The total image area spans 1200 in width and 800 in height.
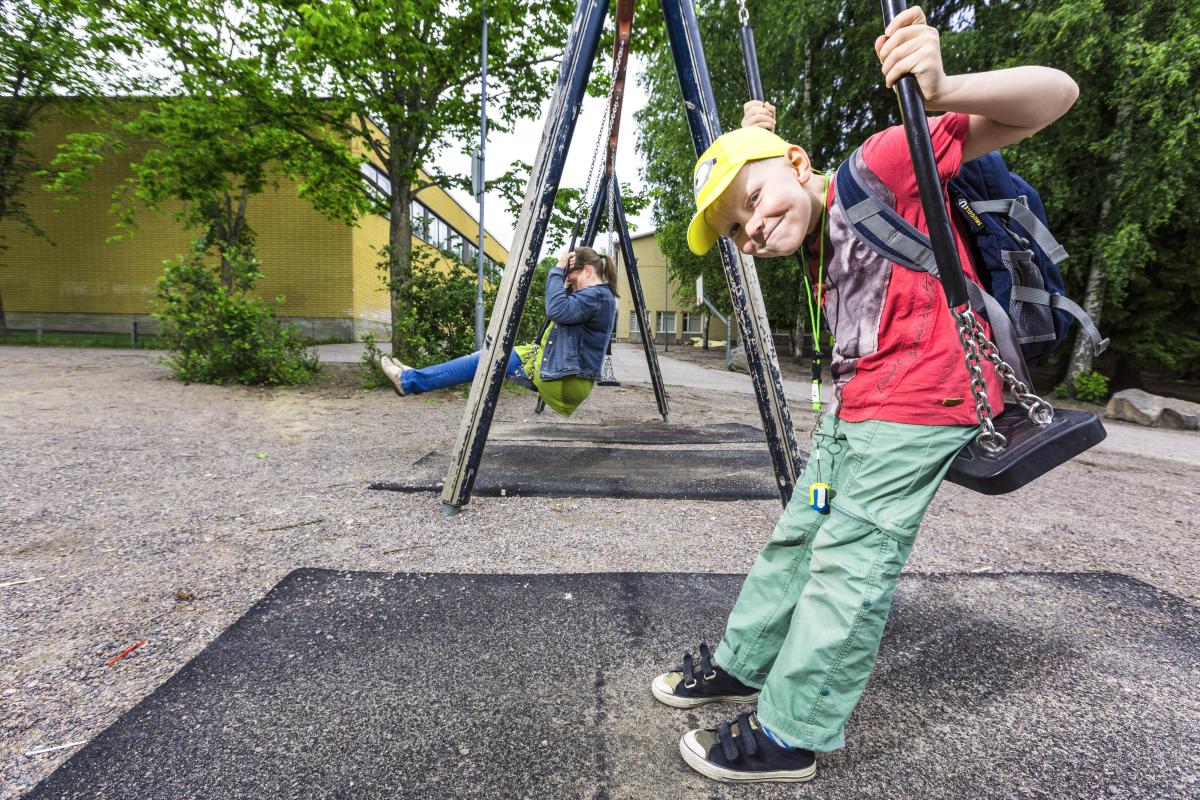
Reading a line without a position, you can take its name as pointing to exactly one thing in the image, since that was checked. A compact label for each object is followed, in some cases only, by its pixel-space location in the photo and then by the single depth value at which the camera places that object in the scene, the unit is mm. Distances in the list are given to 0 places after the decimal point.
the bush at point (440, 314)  7530
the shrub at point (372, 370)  7713
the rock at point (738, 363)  14897
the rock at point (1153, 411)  7996
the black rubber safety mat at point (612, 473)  3480
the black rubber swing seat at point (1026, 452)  1081
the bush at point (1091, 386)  10227
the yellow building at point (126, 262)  16516
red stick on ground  1678
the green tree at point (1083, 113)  8633
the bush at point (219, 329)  6938
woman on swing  3846
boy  1131
